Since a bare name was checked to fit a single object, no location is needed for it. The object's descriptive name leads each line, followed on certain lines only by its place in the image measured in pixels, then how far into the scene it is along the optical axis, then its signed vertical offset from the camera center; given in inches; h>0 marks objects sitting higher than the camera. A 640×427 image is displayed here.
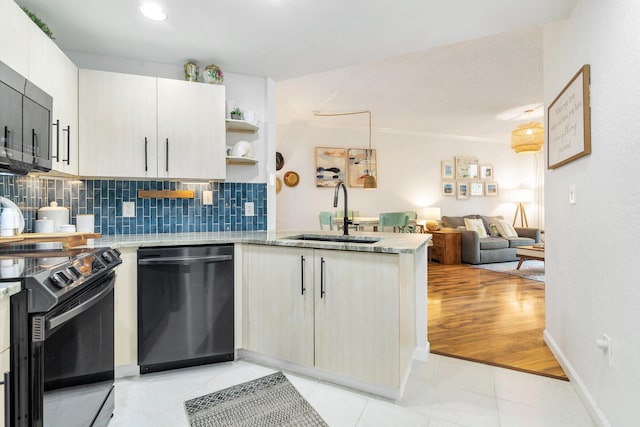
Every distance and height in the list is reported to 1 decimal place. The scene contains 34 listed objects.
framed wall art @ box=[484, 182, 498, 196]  296.7 +22.4
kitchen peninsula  70.4 -21.0
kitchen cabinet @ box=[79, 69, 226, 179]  91.0 +25.2
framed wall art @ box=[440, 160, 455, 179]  284.2 +38.7
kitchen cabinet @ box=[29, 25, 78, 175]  71.4 +29.8
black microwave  57.2 +17.3
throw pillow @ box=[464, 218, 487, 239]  253.1 -9.1
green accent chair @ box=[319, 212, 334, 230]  181.8 -2.3
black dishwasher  80.7 -22.5
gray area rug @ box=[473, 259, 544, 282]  195.2 -35.0
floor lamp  301.0 +12.5
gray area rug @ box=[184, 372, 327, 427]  65.1 -39.9
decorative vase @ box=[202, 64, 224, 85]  104.6 +44.2
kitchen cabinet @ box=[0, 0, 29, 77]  60.8 +34.3
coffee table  193.8 -23.3
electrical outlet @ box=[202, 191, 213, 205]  110.8 +5.9
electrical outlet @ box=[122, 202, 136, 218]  103.1 +2.1
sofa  231.3 -22.7
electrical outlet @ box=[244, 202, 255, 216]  116.6 +2.2
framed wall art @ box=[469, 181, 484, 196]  292.4 +22.9
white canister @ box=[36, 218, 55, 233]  83.0 -2.3
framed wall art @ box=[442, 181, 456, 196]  284.6 +22.4
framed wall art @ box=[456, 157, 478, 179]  288.8 +40.5
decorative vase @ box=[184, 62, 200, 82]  103.8 +44.8
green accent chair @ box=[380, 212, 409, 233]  181.9 -3.0
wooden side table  236.4 -22.8
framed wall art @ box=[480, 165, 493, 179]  296.0 +37.8
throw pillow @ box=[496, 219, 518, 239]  260.5 -12.5
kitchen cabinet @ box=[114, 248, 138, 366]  79.4 -22.4
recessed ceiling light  77.8 +48.6
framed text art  67.8 +21.1
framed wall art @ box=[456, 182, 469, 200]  288.2 +20.8
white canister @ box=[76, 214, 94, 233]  92.0 -1.9
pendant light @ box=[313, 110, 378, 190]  222.2 +25.5
